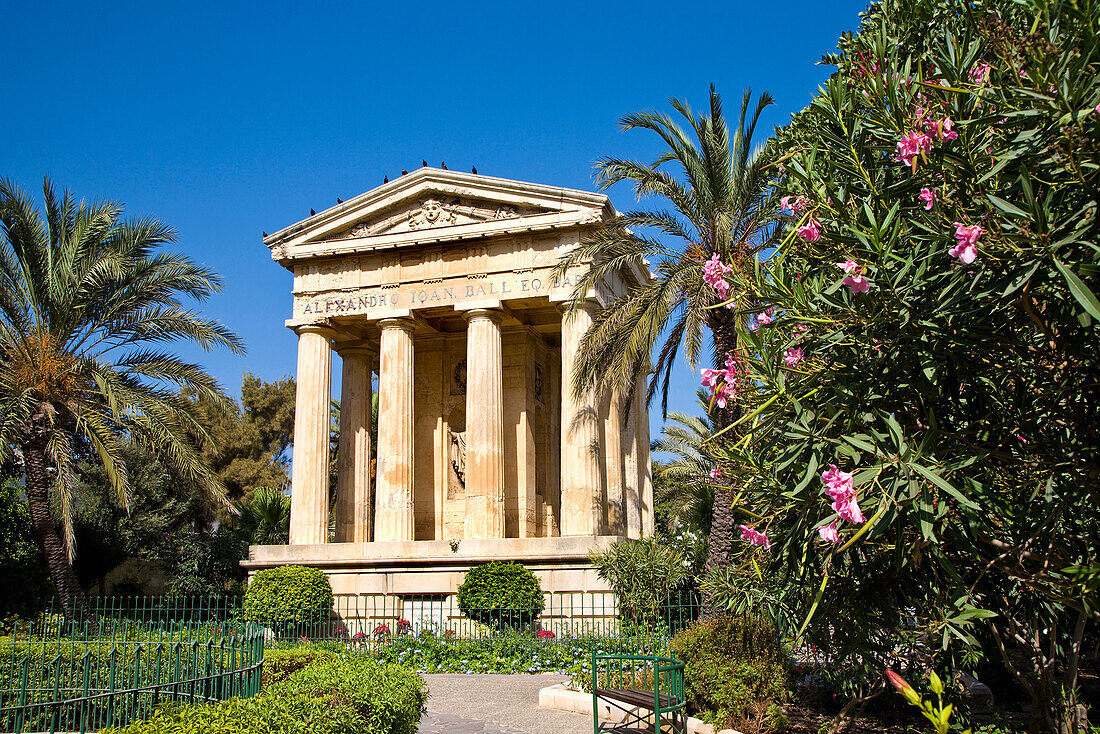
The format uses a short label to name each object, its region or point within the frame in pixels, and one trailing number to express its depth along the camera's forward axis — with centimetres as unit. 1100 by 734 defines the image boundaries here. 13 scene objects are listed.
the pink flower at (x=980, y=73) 469
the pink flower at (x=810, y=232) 523
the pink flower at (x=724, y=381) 588
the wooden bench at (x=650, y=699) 790
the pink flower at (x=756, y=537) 561
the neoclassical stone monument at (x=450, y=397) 1953
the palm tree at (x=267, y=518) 2938
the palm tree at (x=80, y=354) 1664
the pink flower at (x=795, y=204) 577
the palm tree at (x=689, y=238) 1430
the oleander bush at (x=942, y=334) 427
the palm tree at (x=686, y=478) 2262
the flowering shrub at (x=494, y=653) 1390
